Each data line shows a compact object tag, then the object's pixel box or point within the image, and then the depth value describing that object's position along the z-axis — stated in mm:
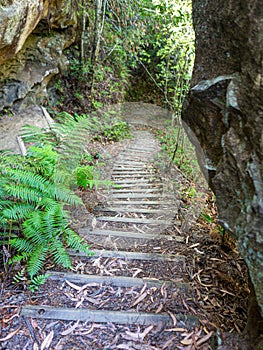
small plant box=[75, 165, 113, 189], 3233
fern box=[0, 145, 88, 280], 2256
